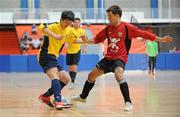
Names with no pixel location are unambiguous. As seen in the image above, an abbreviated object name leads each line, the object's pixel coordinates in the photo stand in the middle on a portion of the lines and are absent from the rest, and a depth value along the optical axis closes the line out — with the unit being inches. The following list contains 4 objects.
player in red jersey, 624.6
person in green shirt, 1865.2
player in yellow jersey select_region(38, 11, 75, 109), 634.2
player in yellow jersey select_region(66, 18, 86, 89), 1038.3
